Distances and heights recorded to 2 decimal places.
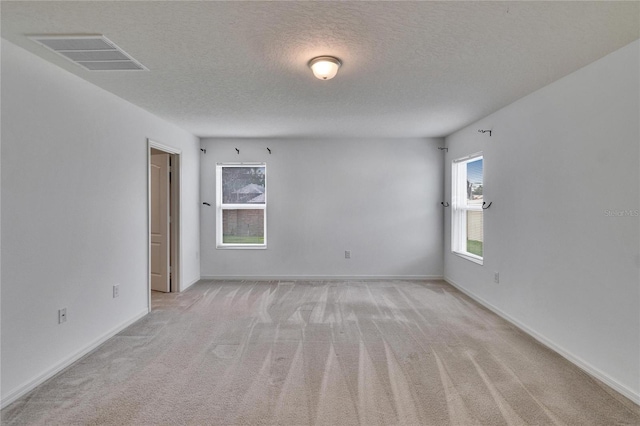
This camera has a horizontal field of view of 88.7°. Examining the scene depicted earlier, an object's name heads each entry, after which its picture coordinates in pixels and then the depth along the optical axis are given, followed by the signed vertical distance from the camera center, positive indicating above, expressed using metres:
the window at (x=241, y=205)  5.66 +0.03
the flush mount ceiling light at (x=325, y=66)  2.38 +1.04
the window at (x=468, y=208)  4.56 -0.02
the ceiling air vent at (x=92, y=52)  2.12 +1.09
